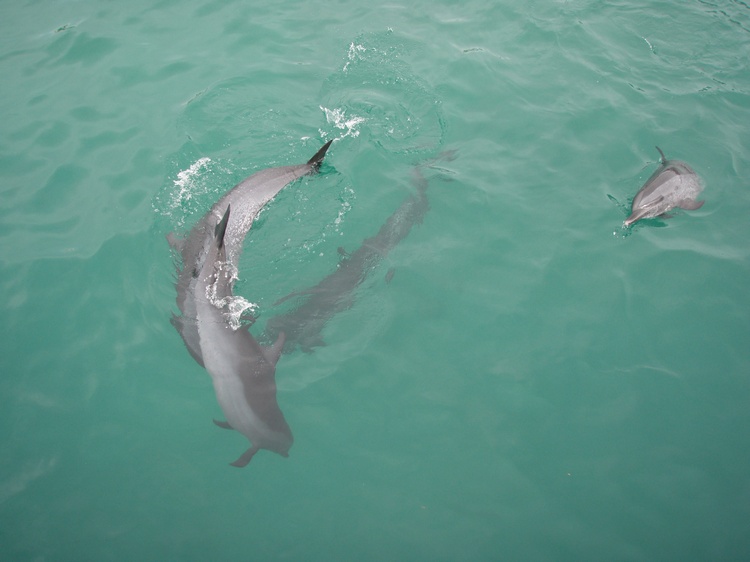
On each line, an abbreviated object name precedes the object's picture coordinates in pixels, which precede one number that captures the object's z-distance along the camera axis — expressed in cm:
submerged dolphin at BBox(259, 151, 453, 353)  640
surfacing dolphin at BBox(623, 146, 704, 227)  699
